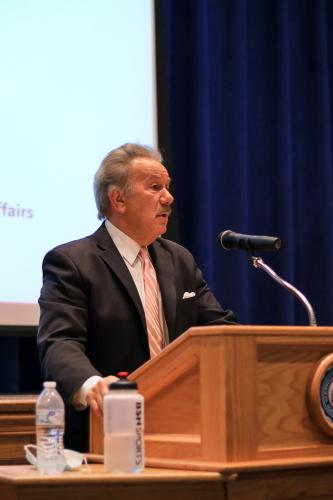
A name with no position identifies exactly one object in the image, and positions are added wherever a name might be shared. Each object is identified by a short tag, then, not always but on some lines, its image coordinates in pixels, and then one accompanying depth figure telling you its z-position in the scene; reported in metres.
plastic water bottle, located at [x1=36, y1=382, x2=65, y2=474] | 4.31
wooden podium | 4.36
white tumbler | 4.30
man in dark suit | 4.97
